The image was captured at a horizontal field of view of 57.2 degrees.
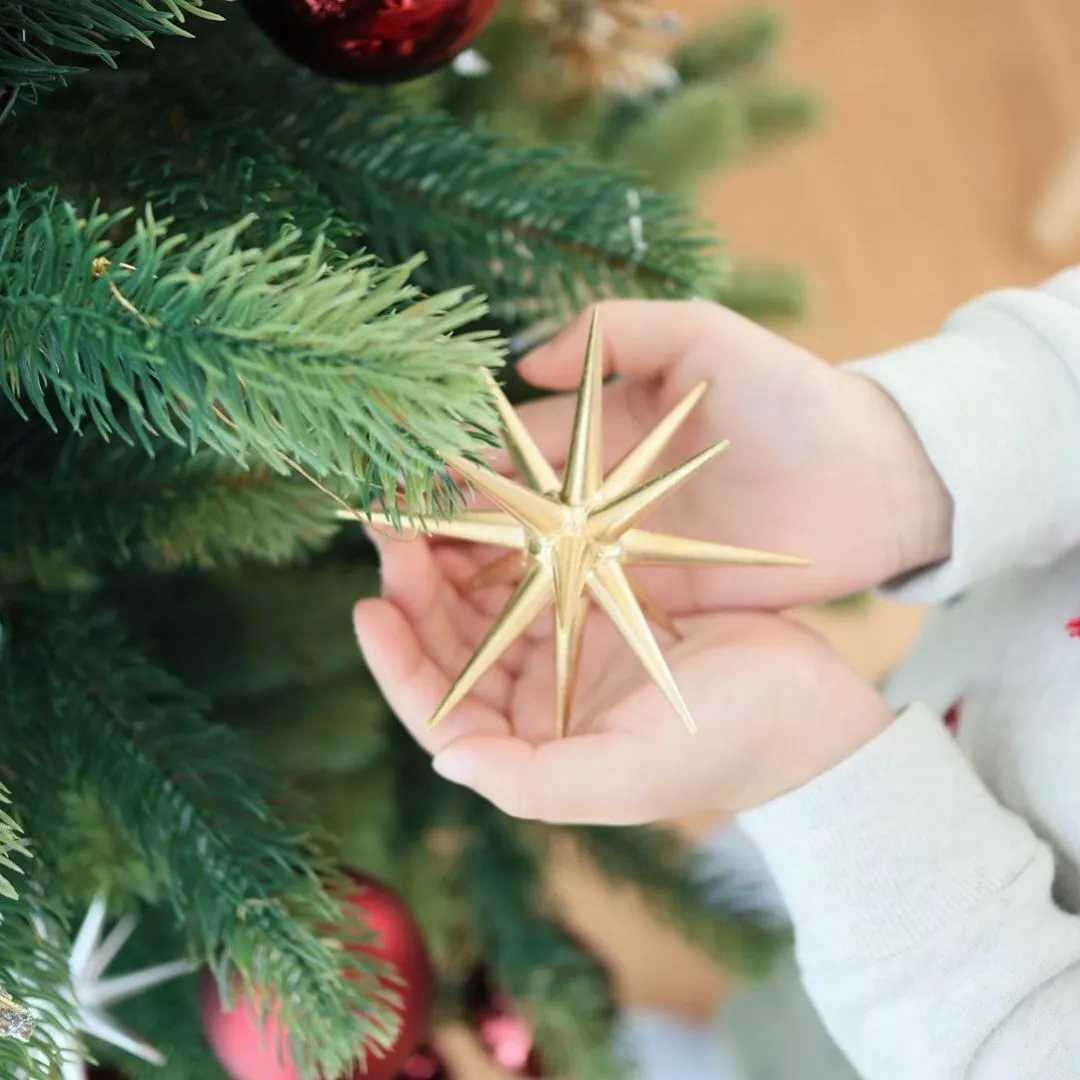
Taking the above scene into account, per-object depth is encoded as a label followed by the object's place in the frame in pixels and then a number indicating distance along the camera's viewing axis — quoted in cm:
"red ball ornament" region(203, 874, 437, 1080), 41
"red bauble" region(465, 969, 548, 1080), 64
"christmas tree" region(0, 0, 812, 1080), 23
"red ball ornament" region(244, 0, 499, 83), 32
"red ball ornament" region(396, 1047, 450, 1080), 58
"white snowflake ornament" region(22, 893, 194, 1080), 33
